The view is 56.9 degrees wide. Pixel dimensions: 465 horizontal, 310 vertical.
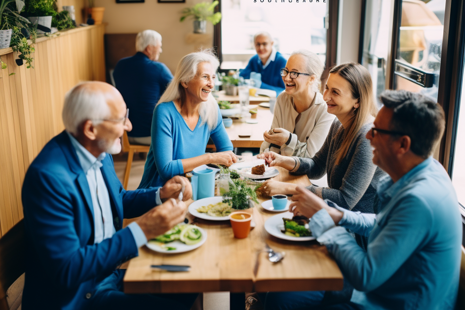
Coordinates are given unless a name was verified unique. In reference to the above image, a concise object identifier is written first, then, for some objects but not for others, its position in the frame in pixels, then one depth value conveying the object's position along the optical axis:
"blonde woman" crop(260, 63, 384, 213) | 1.88
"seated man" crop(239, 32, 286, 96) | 5.14
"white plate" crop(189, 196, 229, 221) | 1.58
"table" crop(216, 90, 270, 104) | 4.23
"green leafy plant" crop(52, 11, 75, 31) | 4.25
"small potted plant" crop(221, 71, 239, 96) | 4.49
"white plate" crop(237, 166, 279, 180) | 2.09
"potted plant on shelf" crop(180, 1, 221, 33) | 5.86
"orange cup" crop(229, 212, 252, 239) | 1.44
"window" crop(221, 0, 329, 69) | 5.96
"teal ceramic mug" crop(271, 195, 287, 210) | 1.68
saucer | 1.70
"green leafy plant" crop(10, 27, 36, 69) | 3.01
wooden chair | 4.02
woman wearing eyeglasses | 2.69
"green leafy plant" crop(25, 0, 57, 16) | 3.59
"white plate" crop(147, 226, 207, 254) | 1.35
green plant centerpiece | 1.69
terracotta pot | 5.76
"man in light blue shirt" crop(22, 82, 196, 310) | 1.25
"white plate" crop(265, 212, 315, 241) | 1.42
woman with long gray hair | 2.24
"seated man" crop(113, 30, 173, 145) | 4.12
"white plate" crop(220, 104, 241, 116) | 3.41
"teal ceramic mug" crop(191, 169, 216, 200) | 1.78
